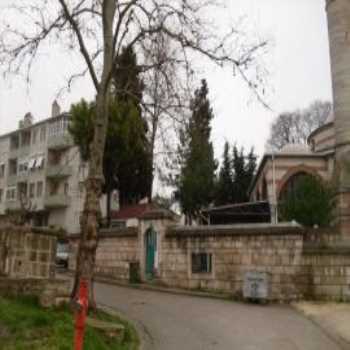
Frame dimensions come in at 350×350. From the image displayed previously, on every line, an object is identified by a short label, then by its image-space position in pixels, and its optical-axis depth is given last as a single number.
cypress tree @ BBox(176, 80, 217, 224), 32.86
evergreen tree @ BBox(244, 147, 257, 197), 38.28
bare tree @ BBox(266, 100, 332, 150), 48.22
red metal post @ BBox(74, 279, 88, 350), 4.72
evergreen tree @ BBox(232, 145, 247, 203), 37.34
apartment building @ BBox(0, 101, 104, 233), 43.97
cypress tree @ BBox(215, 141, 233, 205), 36.23
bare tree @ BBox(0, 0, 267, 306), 10.85
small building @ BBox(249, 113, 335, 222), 29.61
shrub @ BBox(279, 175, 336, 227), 20.67
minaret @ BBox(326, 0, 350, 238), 27.38
